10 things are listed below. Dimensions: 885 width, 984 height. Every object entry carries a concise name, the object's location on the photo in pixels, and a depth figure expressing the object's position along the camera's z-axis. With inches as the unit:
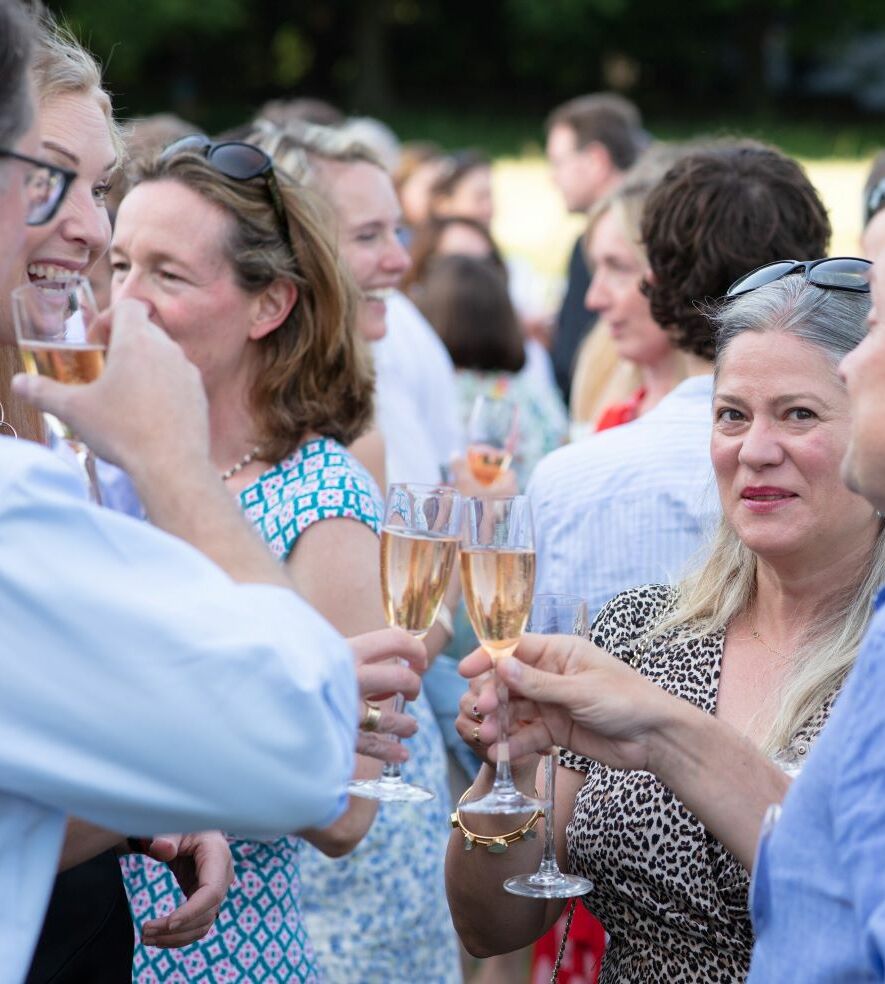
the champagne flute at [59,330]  66.4
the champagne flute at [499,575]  80.5
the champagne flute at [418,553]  82.2
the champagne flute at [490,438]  173.2
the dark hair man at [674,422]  136.1
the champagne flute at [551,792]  85.2
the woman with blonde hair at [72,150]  109.5
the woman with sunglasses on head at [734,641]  93.3
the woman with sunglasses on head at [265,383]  112.7
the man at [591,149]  369.4
